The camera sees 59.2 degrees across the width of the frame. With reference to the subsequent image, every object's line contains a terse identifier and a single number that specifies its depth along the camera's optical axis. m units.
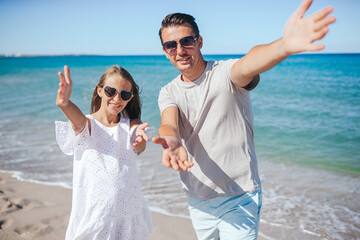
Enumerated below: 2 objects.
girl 2.64
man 2.42
